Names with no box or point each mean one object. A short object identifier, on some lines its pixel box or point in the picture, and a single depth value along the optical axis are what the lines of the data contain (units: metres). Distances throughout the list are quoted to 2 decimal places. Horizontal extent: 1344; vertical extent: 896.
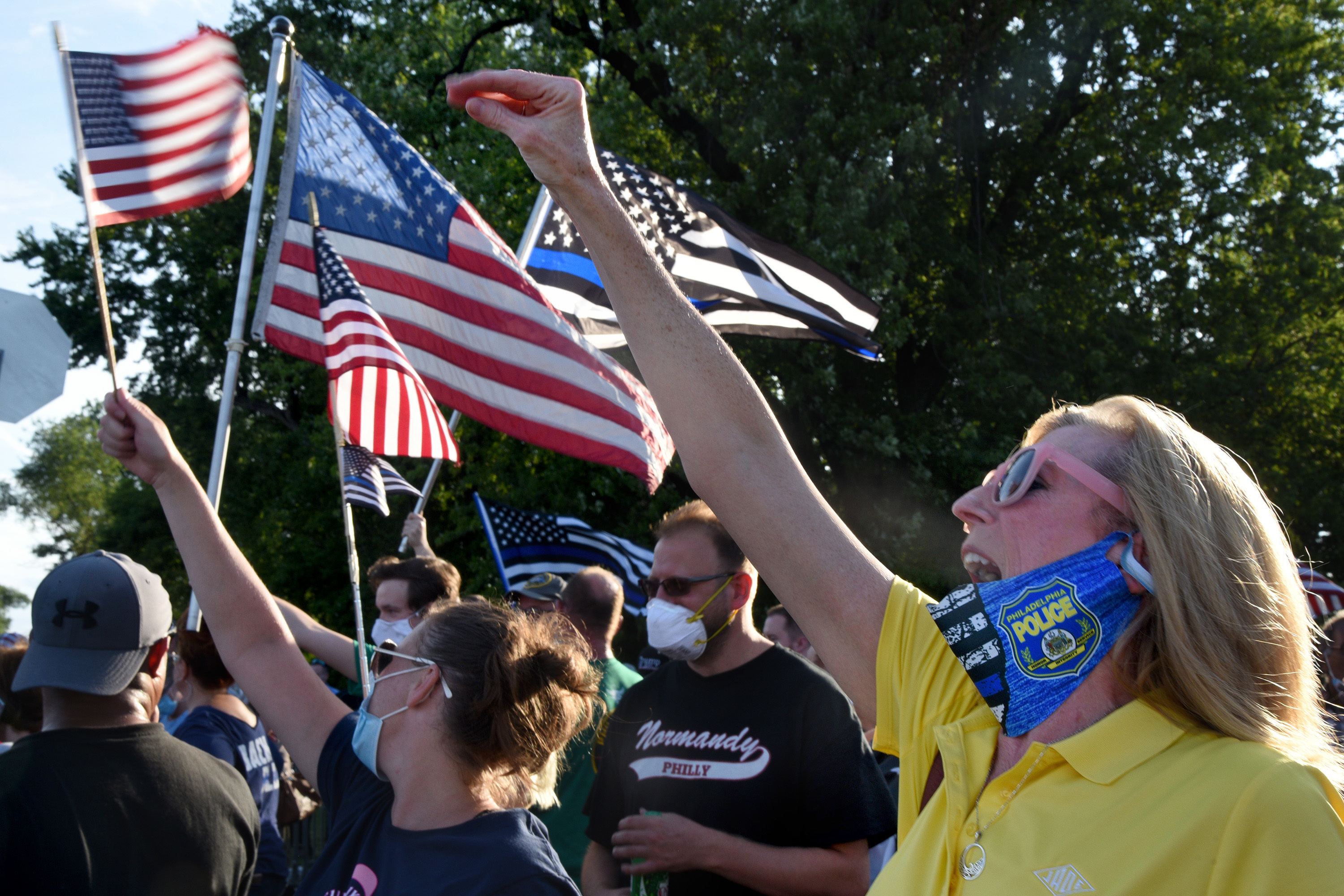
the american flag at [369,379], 5.00
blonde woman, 1.50
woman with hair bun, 2.35
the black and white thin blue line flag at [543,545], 8.84
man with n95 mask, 3.01
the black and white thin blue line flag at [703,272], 7.59
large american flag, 6.25
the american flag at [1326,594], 9.83
